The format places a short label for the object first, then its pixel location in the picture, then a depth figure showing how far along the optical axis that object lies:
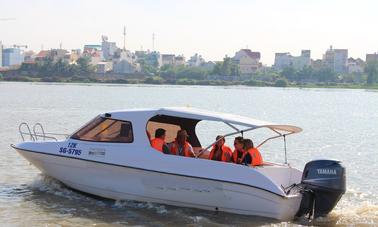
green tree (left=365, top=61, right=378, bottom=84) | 171.50
